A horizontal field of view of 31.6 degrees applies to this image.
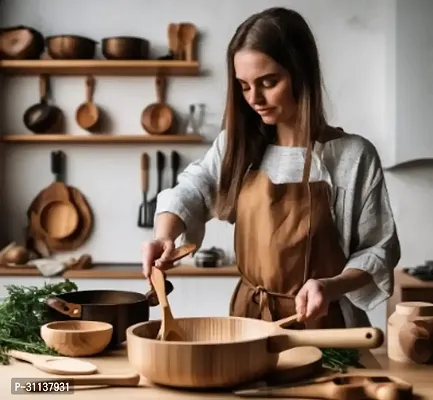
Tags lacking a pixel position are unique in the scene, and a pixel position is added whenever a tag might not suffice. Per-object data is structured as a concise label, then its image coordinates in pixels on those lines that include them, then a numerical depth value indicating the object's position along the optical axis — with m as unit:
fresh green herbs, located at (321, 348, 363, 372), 1.25
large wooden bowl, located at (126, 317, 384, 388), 1.06
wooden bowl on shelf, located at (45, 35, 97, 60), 3.31
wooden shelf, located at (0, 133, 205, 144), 3.34
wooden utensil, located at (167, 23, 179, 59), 3.43
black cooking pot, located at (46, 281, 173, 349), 1.37
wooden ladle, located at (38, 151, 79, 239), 3.47
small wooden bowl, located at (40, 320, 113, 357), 1.28
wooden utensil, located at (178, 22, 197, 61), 3.41
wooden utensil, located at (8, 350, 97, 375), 1.16
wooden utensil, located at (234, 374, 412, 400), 1.04
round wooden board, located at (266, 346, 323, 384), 1.14
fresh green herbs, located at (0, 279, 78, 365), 1.32
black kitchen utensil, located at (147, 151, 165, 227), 3.45
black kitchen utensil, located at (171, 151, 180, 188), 3.44
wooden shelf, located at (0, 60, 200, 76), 3.29
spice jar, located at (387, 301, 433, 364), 1.32
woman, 1.55
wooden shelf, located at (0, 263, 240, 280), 3.10
